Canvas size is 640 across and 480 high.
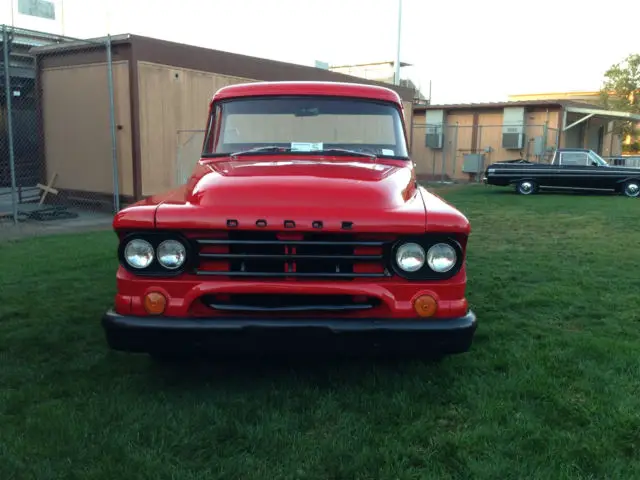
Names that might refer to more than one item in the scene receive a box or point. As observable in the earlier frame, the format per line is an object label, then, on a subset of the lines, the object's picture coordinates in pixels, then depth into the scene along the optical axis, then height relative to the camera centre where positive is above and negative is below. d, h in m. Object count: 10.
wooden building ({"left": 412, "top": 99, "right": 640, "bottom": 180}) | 23.34 +0.36
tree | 32.16 +2.93
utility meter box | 23.39 -0.86
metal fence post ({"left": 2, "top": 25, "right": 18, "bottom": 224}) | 8.75 +0.33
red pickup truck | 3.01 -0.70
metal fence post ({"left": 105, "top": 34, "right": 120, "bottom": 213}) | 10.86 +0.14
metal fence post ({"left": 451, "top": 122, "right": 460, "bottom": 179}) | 23.48 -0.33
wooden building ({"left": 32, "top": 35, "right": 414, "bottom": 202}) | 11.71 +0.58
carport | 23.27 +0.58
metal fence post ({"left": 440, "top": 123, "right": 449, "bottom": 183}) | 24.68 -0.16
